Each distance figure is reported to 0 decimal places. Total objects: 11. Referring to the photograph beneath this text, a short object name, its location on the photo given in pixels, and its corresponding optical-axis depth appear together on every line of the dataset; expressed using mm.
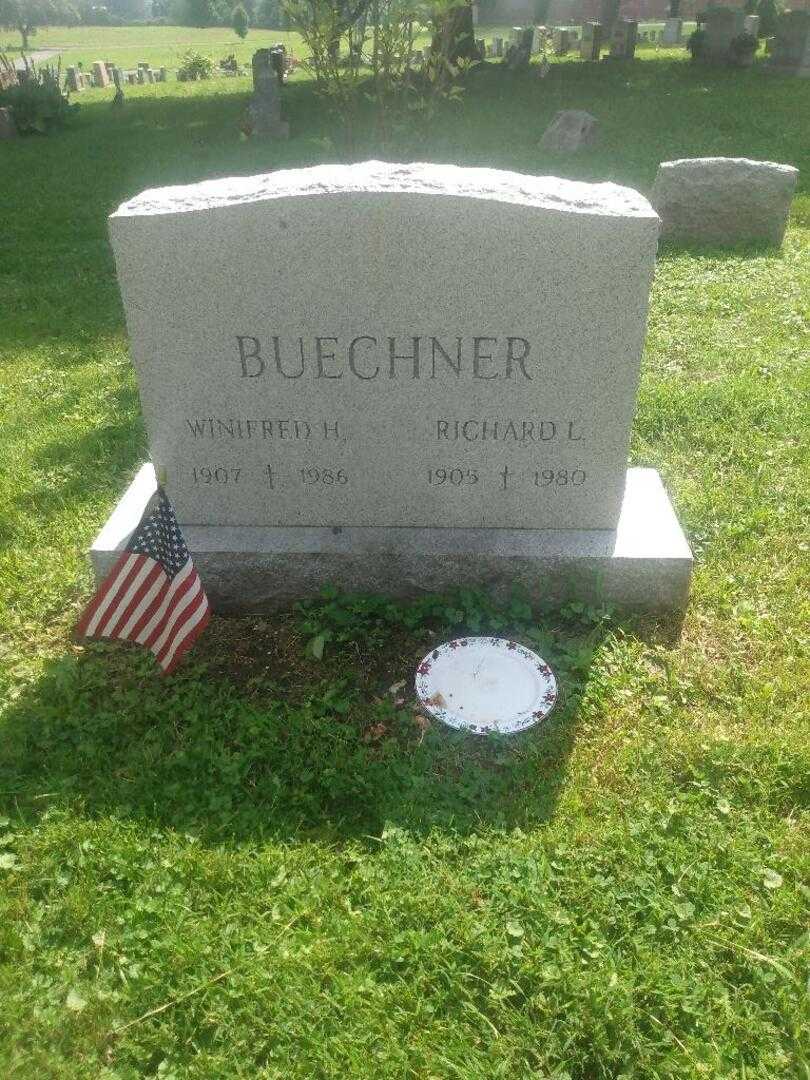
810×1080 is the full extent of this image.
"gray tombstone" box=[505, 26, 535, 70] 15719
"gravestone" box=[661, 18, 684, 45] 24297
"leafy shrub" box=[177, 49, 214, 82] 21922
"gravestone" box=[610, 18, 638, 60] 17000
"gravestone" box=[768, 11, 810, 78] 14289
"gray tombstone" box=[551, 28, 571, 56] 19869
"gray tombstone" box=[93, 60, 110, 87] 22688
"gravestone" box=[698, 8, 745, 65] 15594
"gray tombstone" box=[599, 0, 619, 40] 18734
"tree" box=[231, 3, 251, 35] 46938
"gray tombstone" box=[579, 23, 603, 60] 17797
